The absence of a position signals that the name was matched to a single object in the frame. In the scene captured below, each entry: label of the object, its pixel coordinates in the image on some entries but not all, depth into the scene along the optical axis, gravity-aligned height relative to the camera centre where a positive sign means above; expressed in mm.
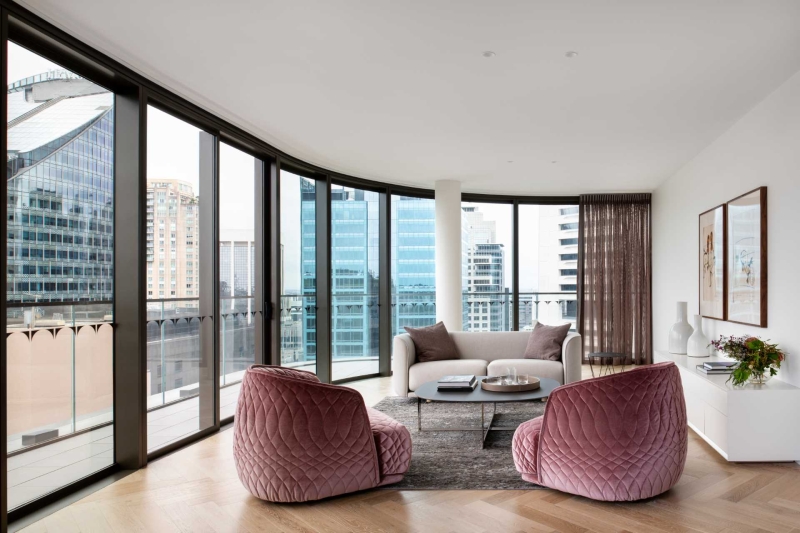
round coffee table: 4180 -969
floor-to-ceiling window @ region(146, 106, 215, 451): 4102 -113
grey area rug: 3535 -1338
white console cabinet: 3734 -1028
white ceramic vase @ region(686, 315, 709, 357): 5223 -705
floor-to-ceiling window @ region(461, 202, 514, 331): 8438 -13
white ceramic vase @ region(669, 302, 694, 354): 5531 -687
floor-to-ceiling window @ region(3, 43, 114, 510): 3021 -64
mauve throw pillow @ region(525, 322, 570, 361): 6020 -827
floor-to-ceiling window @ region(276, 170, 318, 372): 6144 -73
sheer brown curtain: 8328 -163
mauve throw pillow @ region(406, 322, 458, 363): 6180 -857
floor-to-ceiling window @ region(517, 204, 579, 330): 8664 -32
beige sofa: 5836 -1040
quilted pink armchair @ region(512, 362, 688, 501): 3064 -895
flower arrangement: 3883 -648
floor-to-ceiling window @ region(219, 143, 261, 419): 5055 -38
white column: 7426 +118
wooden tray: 4375 -930
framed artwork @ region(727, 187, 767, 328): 4332 +40
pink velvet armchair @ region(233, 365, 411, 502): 3139 -948
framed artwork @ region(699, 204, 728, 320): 5238 -5
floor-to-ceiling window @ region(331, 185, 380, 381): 7070 -215
